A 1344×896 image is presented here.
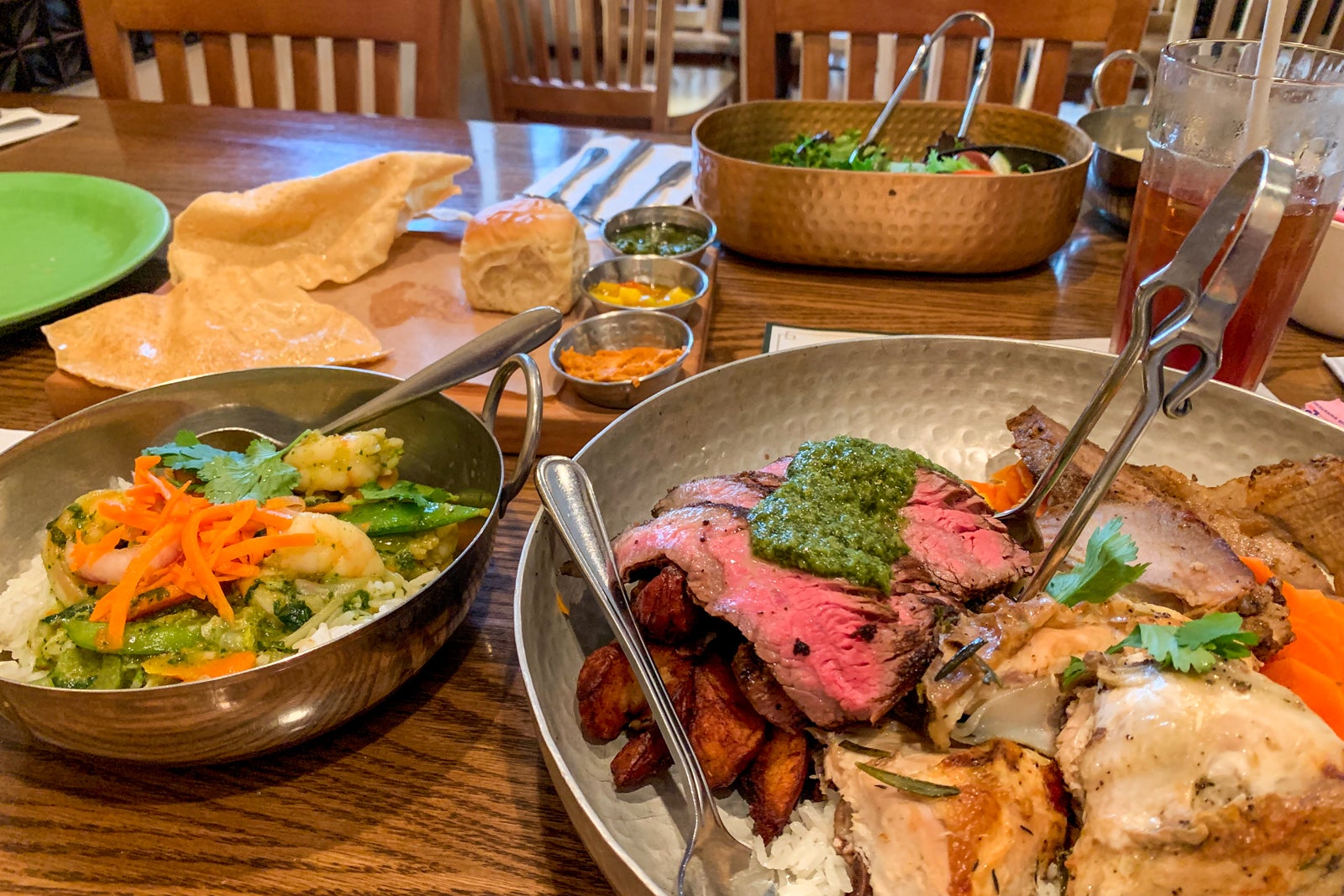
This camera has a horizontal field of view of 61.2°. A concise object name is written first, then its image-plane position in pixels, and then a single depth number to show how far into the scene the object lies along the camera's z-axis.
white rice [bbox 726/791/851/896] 0.31
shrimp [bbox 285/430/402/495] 0.44
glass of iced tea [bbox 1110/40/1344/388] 0.46
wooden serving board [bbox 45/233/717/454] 0.52
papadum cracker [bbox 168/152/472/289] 0.62
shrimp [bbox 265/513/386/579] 0.38
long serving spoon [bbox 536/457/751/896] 0.31
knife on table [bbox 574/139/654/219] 0.69
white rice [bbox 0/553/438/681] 0.36
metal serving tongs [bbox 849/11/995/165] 0.68
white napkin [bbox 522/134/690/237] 0.69
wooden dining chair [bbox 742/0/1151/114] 0.79
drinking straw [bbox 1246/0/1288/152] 0.41
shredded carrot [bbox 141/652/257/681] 0.34
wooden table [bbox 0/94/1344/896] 0.33
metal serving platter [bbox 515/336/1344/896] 0.44
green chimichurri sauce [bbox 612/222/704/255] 0.64
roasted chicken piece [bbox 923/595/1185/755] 0.32
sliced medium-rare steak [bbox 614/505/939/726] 0.33
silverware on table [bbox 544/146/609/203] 0.69
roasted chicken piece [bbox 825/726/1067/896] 0.28
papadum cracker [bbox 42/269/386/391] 0.54
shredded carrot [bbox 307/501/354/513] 0.43
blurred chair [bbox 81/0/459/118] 0.84
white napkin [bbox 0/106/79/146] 0.77
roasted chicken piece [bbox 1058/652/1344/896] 0.26
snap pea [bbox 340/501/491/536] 0.43
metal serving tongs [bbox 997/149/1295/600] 0.25
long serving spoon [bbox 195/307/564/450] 0.45
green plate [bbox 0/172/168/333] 0.60
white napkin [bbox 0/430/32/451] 0.50
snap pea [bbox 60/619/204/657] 0.35
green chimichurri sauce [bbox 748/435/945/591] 0.36
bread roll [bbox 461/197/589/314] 0.59
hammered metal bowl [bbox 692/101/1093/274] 0.59
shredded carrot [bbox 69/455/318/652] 0.36
